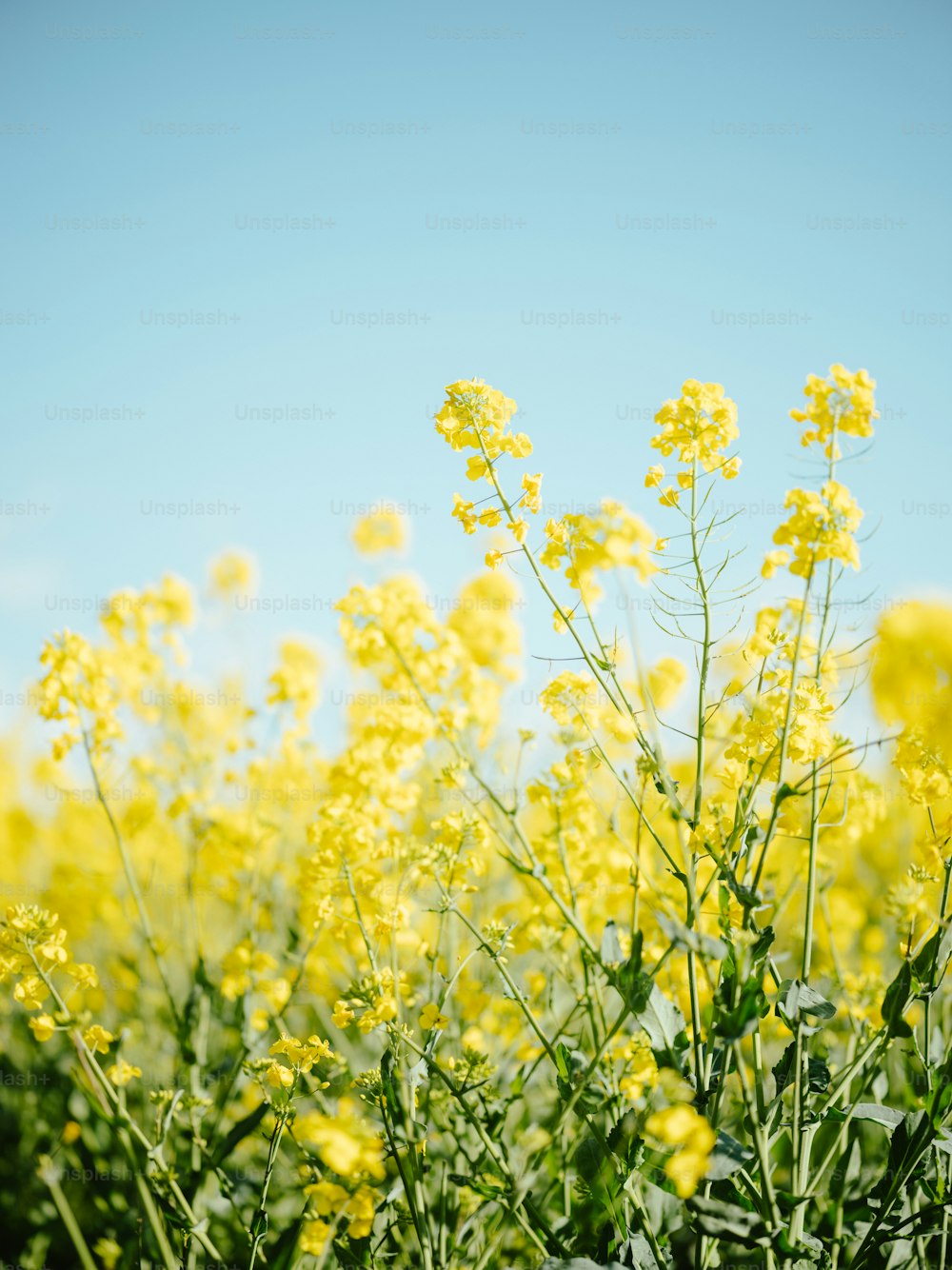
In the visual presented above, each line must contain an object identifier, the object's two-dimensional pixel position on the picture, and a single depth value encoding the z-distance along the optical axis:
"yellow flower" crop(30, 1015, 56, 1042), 1.43
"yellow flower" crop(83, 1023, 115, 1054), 1.48
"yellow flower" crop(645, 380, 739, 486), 1.48
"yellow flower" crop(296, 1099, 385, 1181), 1.33
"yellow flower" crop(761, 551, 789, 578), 1.43
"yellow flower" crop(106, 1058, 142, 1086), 1.48
